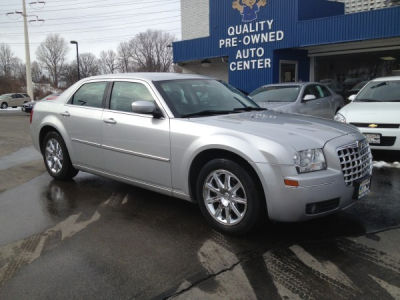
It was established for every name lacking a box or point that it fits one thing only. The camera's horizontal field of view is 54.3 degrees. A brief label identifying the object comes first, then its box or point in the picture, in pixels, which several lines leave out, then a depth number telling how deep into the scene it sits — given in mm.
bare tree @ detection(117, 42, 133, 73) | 82969
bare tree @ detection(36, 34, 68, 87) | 88938
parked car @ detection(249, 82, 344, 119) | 9070
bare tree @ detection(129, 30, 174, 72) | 81625
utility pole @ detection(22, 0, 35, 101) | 36625
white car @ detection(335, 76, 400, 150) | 6672
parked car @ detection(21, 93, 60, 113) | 27925
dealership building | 14047
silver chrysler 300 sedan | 3400
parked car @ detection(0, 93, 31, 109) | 36344
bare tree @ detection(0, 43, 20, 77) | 86469
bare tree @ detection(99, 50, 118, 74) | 85294
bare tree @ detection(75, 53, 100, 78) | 81188
